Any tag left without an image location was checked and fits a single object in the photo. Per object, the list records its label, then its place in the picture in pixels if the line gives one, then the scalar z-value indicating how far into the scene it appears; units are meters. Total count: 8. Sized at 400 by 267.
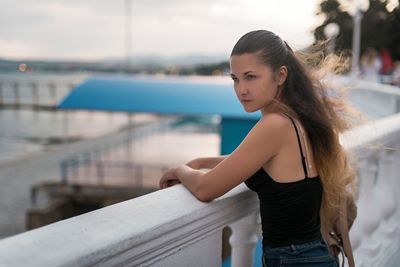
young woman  1.73
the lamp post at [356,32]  17.66
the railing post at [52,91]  74.38
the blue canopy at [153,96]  14.57
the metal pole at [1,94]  71.54
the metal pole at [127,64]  35.03
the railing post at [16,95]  68.64
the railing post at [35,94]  70.28
